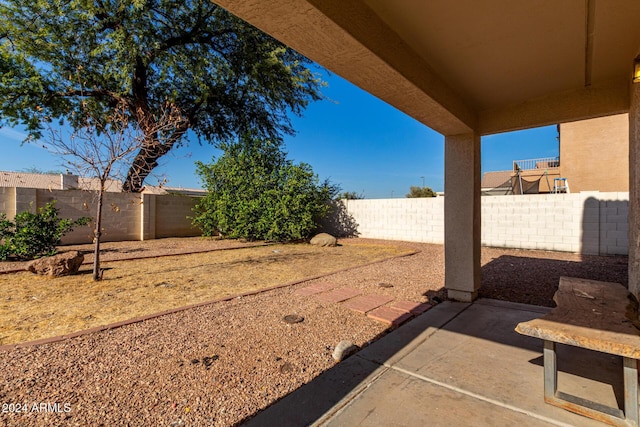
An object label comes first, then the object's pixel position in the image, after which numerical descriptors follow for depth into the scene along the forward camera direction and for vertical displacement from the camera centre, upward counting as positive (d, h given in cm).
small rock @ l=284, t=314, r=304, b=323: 325 -111
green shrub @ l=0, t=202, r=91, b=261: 636 -39
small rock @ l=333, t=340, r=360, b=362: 245 -110
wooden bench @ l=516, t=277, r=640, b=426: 156 -63
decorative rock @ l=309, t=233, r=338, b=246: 1018 -80
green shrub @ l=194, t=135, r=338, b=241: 1066 +83
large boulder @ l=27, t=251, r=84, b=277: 504 -83
